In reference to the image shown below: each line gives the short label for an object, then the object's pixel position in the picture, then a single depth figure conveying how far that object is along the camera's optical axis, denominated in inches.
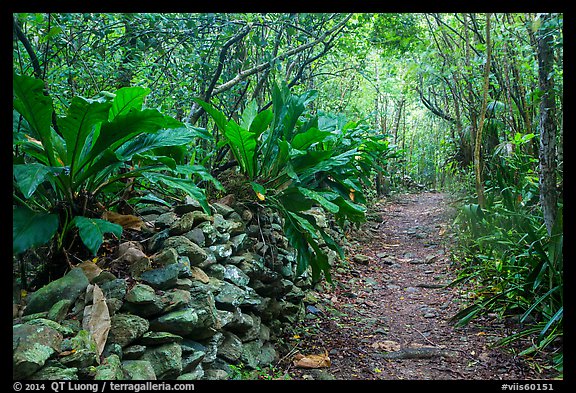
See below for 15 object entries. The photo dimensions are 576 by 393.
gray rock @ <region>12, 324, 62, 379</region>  47.7
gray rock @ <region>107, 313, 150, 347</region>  61.3
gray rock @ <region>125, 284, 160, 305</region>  66.7
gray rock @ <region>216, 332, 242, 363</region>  82.9
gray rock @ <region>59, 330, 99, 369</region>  52.0
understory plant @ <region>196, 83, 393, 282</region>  105.3
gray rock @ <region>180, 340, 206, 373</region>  68.8
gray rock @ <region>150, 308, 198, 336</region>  68.3
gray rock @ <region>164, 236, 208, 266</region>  84.4
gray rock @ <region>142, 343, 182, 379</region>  63.0
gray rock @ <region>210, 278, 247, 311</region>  86.4
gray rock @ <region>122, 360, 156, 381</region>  58.0
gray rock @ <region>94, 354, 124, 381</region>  52.8
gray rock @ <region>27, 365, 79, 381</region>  48.9
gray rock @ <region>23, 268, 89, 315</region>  61.2
